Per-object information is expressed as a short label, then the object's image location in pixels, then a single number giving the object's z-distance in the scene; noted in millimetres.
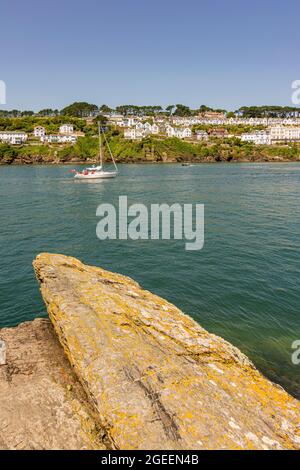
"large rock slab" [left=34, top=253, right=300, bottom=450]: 6188
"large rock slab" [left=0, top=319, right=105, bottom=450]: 6766
